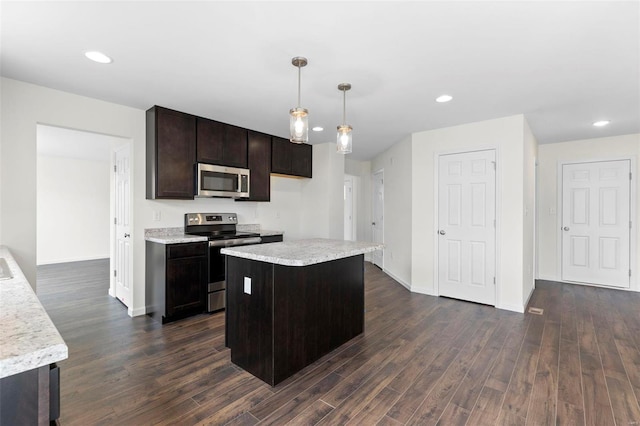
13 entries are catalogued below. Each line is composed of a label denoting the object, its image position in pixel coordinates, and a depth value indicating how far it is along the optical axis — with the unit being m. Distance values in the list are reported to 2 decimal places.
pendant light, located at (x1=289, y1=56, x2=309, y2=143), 2.22
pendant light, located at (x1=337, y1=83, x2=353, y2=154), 2.50
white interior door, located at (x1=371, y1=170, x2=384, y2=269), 6.06
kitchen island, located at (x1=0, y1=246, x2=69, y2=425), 0.73
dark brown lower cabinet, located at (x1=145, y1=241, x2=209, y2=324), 3.24
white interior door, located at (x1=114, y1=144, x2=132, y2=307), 3.60
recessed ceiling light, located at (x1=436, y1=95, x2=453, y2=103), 3.08
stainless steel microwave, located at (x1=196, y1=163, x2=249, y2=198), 3.74
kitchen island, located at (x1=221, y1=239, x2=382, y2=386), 2.16
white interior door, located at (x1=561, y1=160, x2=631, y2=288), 4.70
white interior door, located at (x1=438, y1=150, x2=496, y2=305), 3.92
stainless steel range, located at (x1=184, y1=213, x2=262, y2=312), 3.57
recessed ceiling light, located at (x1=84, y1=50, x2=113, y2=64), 2.25
